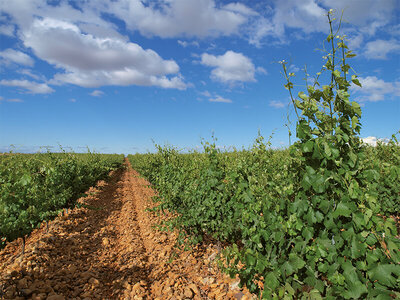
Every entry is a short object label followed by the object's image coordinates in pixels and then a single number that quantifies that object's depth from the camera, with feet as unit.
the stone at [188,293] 13.55
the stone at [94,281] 15.38
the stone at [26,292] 13.45
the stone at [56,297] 13.29
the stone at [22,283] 13.98
